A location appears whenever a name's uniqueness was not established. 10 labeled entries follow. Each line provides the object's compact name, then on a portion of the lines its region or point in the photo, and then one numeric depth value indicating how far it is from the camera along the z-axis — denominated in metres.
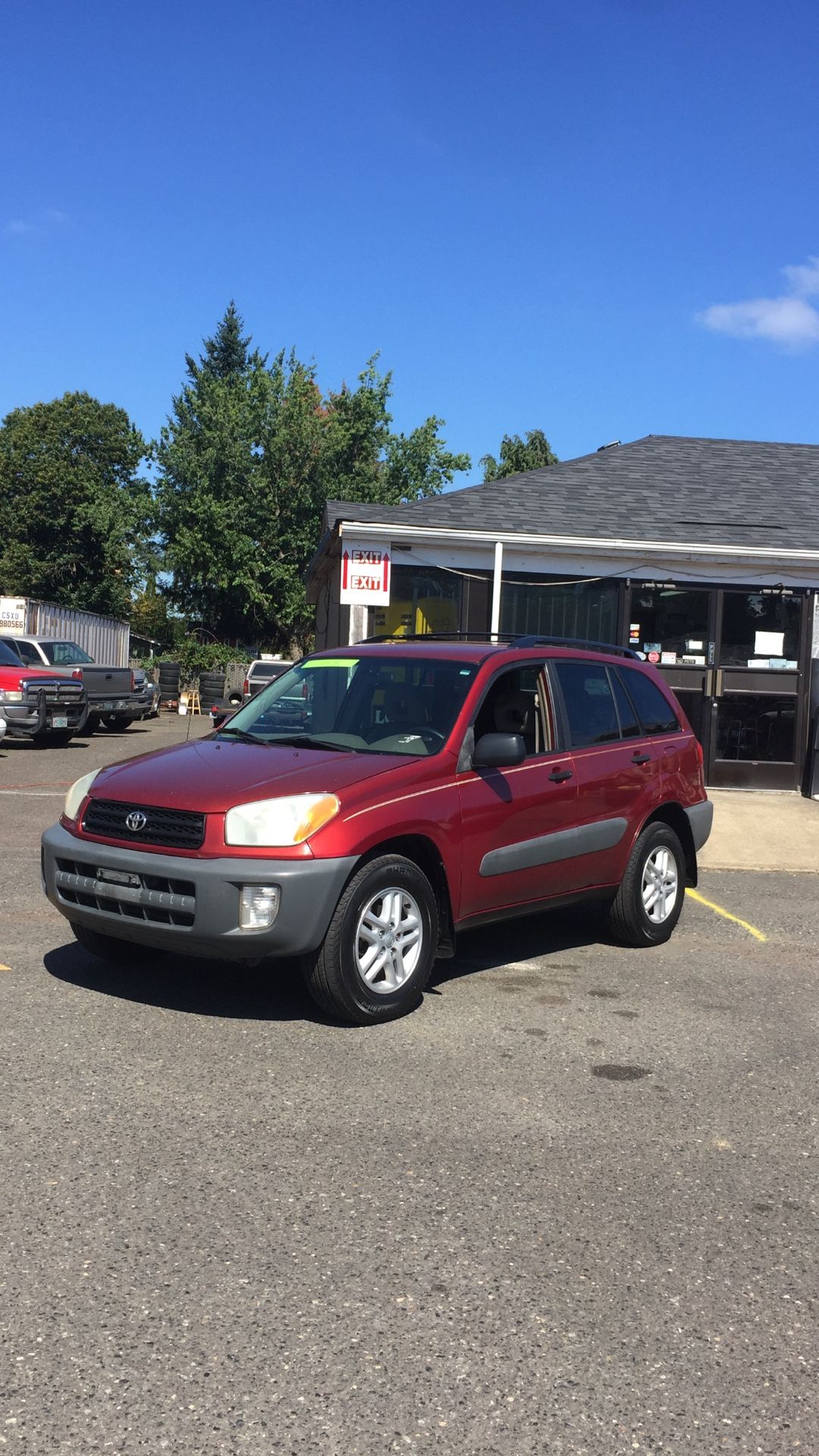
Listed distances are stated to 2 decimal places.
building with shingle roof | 15.00
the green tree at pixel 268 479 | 42.66
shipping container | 28.22
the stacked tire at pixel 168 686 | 37.66
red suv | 5.09
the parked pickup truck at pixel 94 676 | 23.11
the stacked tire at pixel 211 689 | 34.75
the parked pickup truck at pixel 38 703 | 20.14
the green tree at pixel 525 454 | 53.31
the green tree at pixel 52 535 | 58.25
